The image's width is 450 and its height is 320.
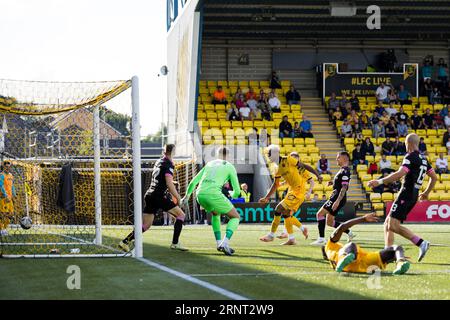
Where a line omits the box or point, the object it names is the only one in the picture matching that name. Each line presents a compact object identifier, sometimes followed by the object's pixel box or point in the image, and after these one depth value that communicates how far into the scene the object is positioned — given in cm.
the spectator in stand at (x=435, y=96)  4178
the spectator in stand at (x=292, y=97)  4016
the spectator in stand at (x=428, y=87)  4213
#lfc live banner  4138
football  2248
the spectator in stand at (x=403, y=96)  4100
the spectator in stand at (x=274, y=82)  4122
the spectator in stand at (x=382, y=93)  4066
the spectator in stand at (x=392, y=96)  4088
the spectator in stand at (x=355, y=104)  3988
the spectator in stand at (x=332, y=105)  3991
